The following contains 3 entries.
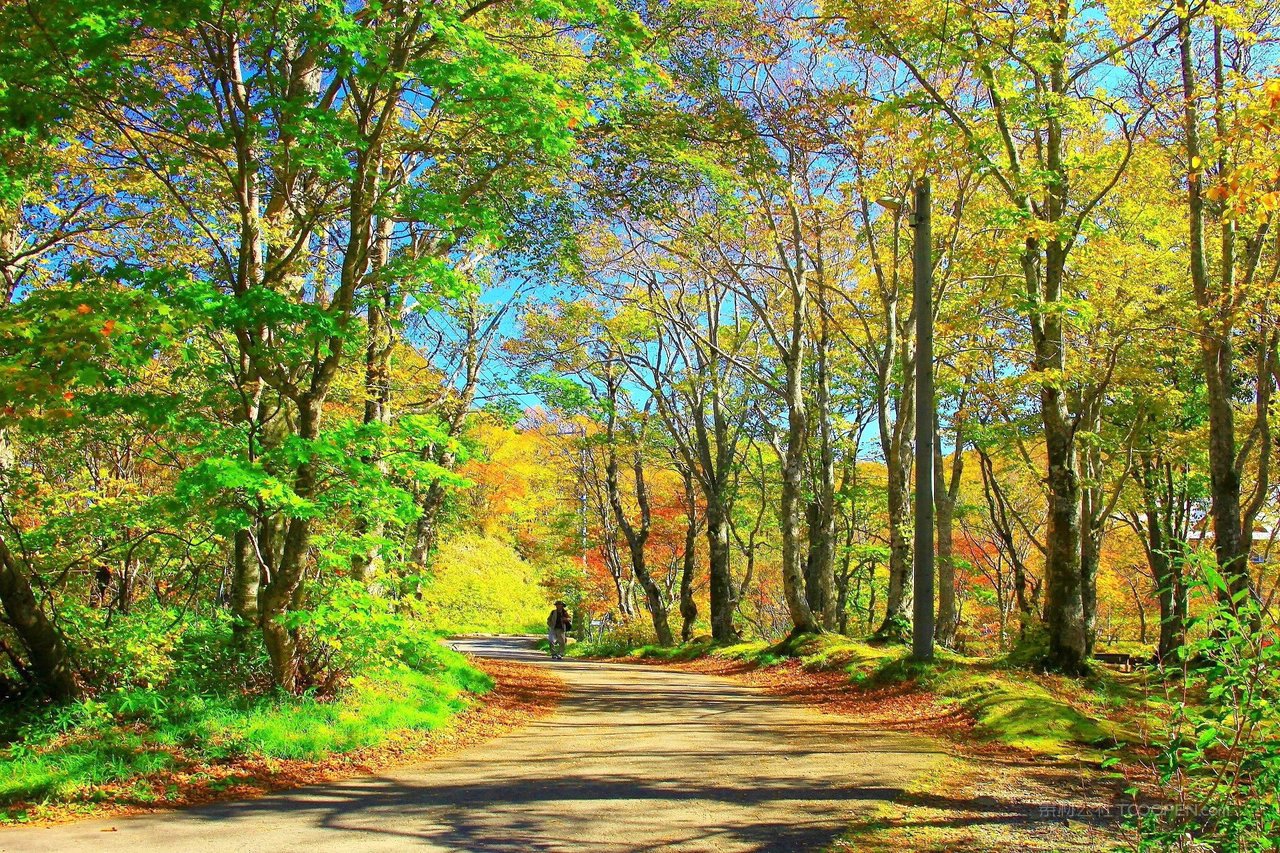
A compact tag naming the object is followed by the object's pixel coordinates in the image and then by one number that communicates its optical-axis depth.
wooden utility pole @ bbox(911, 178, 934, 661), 10.90
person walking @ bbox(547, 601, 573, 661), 23.45
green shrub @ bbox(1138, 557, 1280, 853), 2.99
